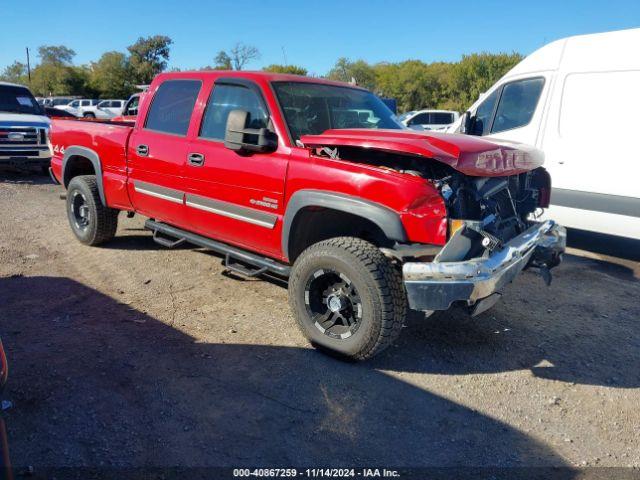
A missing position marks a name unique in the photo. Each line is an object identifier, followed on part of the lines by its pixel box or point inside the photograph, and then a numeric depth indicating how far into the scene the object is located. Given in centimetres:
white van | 589
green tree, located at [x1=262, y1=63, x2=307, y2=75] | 4003
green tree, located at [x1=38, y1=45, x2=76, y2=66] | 7462
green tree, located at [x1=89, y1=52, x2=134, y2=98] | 5656
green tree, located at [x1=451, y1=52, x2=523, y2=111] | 3944
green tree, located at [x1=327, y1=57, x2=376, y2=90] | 5030
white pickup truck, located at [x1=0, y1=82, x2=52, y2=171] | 1049
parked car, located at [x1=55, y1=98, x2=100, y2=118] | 3206
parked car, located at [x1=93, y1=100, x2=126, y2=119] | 3149
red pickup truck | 319
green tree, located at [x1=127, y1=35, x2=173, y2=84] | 5694
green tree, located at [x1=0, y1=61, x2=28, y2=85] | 7634
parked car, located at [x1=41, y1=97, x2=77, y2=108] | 3600
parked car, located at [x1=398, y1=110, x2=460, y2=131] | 2028
